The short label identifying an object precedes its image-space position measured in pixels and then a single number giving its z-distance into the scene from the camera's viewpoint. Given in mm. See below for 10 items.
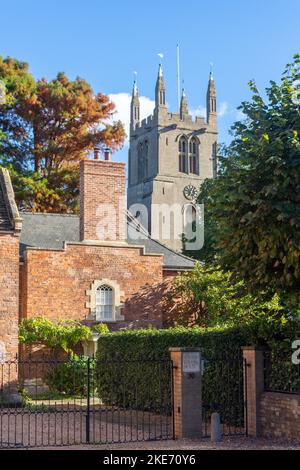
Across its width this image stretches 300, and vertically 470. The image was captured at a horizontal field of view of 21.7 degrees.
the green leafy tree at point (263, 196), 14852
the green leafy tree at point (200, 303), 27750
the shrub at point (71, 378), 25250
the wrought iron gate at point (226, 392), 17453
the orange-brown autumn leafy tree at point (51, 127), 43969
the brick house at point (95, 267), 27484
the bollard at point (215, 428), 15117
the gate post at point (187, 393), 15641
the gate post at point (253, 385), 16094
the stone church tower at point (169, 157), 100438
